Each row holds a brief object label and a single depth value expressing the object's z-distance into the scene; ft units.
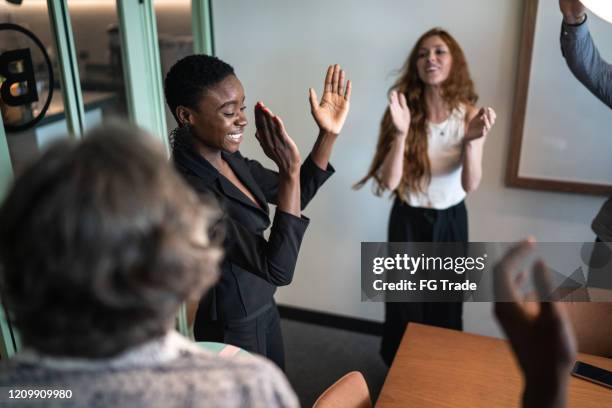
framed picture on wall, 6.91
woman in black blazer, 4.16
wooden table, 4.46
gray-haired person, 1.76
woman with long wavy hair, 6.84
